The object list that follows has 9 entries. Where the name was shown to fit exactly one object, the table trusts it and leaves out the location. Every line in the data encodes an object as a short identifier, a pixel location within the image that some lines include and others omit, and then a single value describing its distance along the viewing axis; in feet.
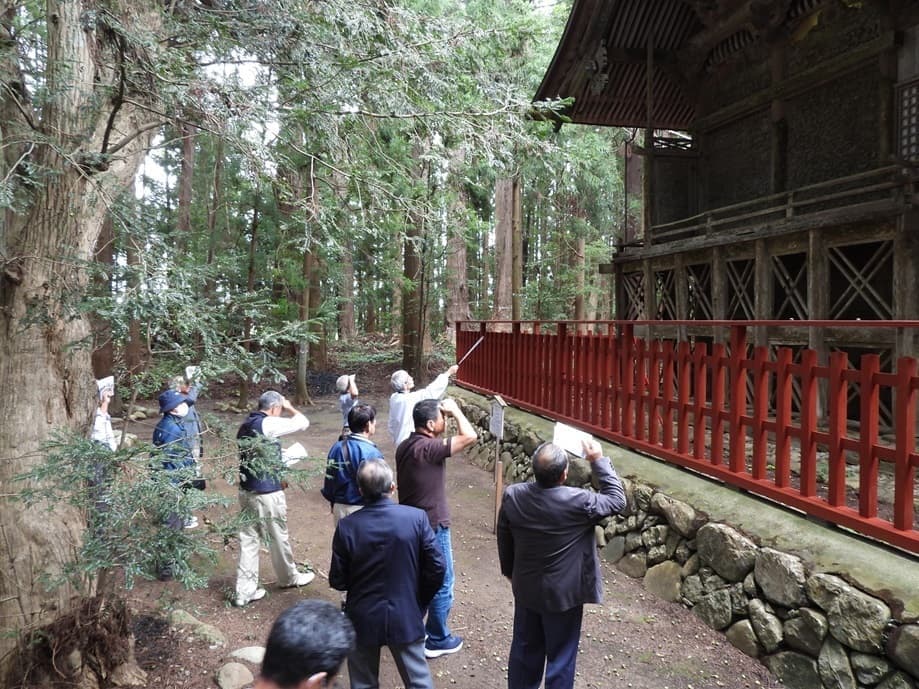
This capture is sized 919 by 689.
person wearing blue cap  10.20
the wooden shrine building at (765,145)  24.50
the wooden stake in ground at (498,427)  17.98
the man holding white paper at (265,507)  15.38
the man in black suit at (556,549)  9.97
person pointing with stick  18.37
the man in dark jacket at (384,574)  9.41
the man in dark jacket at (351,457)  13.97
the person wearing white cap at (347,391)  21.70
